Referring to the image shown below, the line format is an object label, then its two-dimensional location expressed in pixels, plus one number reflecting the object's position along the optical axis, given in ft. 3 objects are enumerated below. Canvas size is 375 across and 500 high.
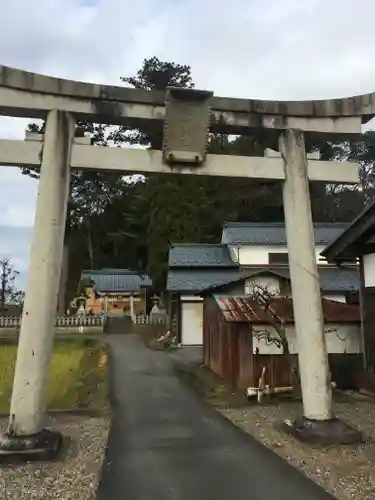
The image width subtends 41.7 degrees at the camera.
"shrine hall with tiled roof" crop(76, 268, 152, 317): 141.59
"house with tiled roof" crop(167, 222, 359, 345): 89.25
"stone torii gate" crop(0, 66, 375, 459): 23.66
